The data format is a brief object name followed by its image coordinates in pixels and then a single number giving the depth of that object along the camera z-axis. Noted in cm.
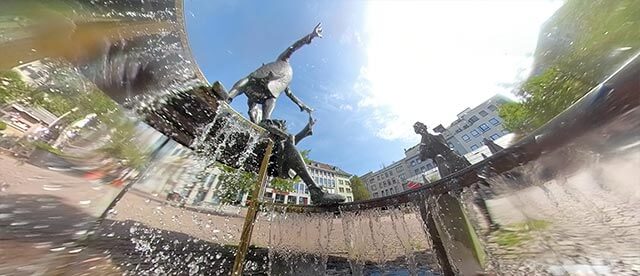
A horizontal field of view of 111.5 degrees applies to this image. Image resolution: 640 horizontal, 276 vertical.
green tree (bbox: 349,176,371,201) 3668
